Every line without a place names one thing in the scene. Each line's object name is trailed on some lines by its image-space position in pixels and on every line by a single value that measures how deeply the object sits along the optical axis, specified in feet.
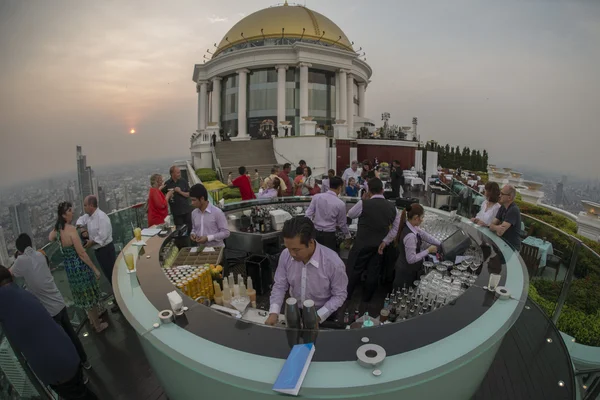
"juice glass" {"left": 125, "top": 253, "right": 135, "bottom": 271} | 9.70
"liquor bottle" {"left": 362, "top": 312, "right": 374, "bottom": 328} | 7.27
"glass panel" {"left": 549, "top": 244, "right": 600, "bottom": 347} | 13.46
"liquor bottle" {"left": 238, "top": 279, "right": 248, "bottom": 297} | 9.80
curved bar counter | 4.91
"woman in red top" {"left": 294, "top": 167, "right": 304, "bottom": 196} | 26.68
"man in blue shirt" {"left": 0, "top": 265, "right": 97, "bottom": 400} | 7.96
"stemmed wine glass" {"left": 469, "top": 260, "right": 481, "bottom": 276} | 9.95
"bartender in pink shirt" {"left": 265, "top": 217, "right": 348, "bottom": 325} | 7.67
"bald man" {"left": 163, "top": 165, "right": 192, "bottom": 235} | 19.58
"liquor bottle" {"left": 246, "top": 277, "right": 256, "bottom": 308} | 9.77
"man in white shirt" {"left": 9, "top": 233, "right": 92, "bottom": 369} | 10.04
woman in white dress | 14.32
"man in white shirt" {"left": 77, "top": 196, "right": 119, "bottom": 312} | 13.78
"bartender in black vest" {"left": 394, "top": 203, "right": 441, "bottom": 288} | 11.36
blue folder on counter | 4.68
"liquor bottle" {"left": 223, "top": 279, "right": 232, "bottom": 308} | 9.34
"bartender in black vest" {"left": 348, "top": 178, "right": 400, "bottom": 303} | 13.65
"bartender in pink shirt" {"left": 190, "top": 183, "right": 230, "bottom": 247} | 13.50
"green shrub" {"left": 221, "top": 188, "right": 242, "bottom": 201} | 33.47
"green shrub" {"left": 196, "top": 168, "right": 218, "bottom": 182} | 55.31
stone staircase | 57.11
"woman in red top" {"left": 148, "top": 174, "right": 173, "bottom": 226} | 18.17
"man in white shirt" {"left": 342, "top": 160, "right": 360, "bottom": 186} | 30.20
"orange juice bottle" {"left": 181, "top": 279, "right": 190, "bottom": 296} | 8.84
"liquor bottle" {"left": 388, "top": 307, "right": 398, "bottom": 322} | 8.27
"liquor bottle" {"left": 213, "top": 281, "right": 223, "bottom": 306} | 9.52
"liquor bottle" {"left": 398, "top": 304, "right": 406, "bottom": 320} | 8.23
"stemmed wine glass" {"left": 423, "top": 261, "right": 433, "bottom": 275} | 10.18
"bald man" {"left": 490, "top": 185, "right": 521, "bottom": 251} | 12.50
